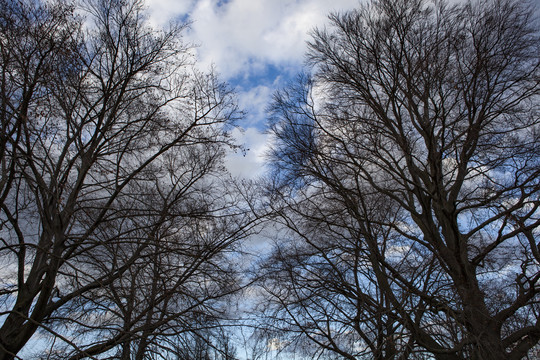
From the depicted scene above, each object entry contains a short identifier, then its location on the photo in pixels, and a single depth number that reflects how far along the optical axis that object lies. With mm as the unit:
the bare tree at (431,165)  7145
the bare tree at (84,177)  5461
